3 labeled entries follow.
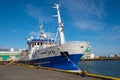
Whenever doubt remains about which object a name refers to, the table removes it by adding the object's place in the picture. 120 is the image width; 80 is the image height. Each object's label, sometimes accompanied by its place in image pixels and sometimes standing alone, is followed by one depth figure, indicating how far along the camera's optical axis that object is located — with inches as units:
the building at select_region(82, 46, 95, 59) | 2715.2
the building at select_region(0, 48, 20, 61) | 1867.8
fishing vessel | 591.9
